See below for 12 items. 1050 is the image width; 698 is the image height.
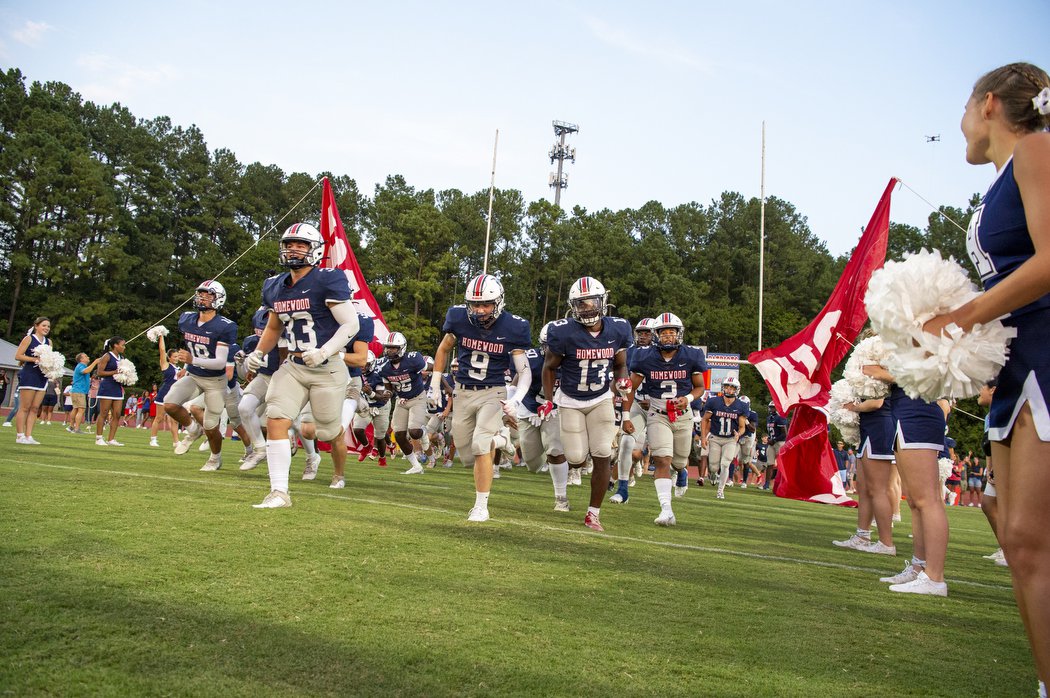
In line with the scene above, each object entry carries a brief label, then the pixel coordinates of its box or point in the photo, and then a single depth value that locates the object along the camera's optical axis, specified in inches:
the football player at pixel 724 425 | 793.6
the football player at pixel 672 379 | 444.1
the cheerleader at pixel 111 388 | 674.8
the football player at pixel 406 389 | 664.4
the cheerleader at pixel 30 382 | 574.9
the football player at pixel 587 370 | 369.7
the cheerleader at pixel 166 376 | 689.0
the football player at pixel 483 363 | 350.3
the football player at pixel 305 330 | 327.0
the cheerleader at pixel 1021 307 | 113.1
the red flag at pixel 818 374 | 594.2
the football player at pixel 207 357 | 487.2
